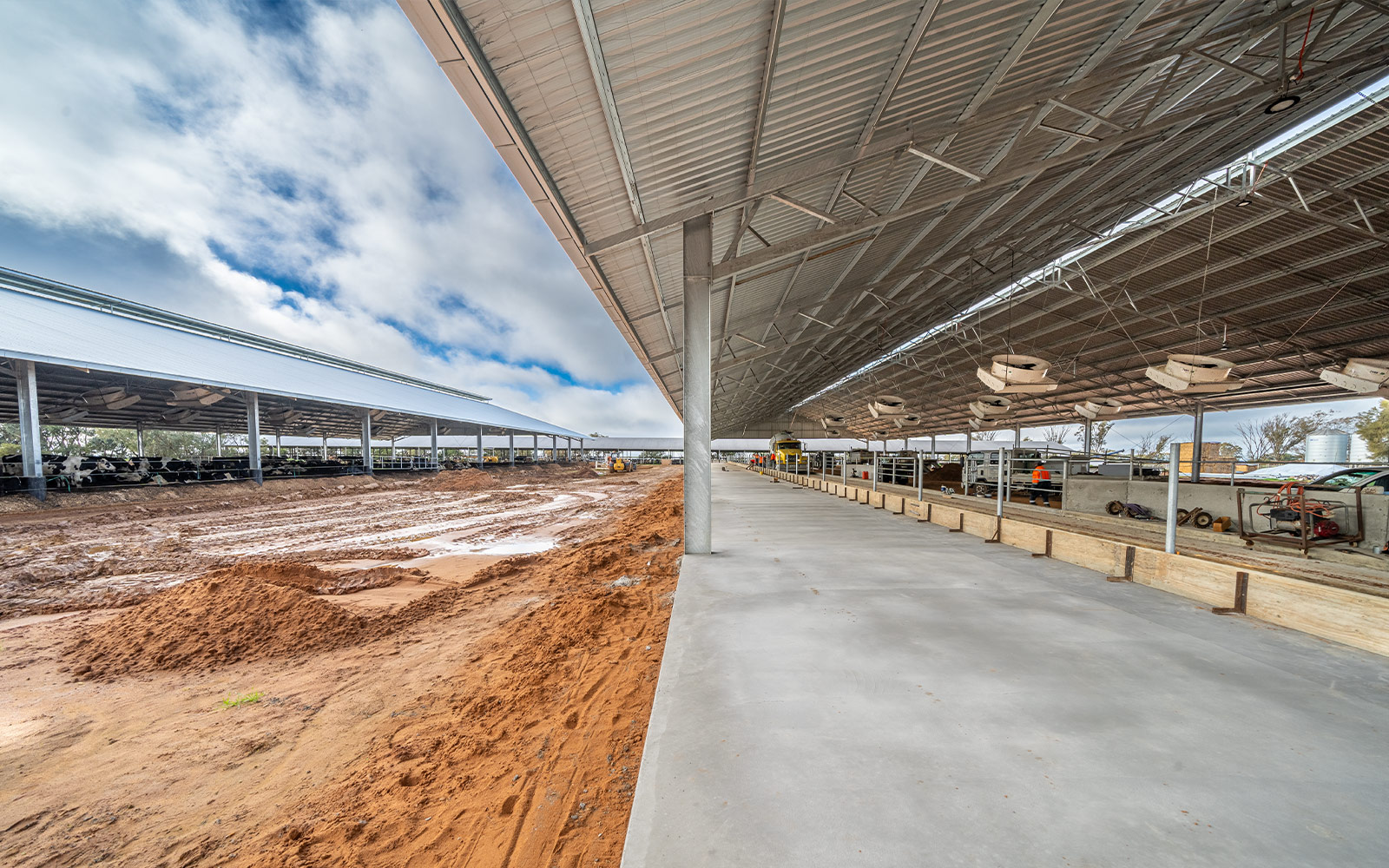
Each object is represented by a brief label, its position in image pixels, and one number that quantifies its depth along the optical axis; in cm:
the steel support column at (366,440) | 3538
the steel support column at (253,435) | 2661
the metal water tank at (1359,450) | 3308
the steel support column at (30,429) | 1808
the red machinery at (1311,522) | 817
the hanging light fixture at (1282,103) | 611
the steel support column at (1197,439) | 1969
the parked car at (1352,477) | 1578
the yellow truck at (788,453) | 3197
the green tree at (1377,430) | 3359
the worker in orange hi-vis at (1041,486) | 1372
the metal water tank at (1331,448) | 3033
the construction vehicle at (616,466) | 5478
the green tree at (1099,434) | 4953
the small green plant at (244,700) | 498
